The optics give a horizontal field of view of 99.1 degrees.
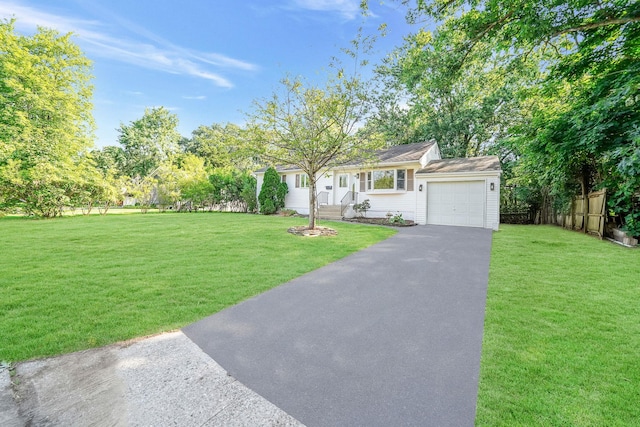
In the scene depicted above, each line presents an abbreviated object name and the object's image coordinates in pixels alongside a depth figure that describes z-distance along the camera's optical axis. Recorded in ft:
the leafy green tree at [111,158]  101.13
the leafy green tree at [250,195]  65.41
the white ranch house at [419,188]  39.91
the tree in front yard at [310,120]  30.09
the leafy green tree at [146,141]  109.70
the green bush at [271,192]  60.49
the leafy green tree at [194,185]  67.36
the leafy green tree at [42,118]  44.60
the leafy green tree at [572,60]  19.86
